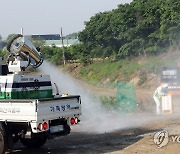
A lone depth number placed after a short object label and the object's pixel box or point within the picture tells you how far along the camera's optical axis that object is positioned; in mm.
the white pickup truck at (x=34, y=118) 19609
